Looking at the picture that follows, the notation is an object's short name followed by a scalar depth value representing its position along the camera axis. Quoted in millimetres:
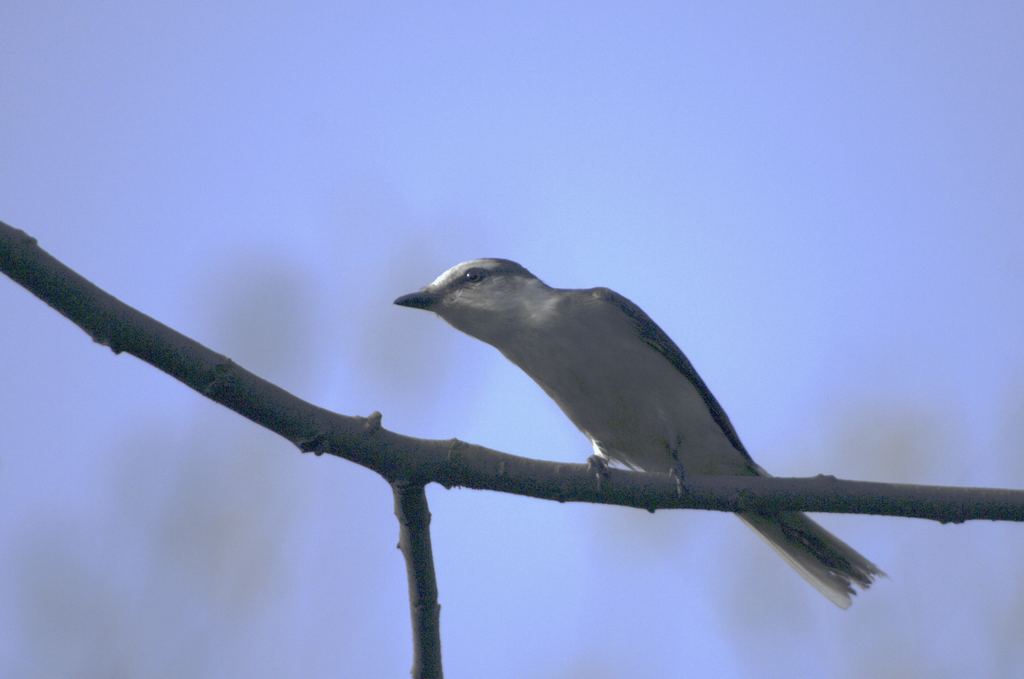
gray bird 10734
